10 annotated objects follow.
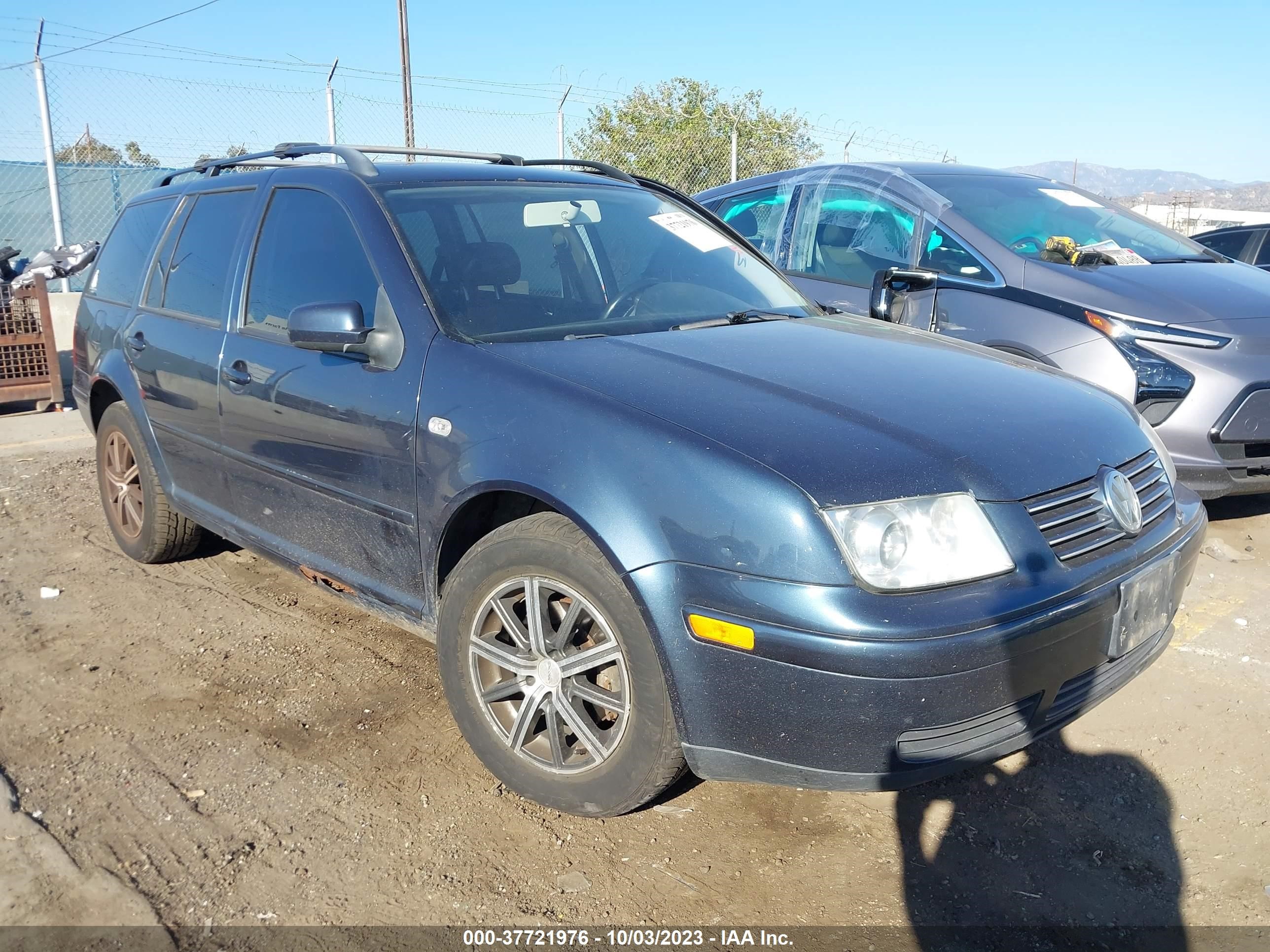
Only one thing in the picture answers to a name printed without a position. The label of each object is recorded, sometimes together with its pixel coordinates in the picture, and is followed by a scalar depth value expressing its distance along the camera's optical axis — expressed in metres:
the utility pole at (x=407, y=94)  11.15
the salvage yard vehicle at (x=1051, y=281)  4.36
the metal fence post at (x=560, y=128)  12.18
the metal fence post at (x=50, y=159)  10.23
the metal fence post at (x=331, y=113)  10.62
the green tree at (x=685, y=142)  14.51
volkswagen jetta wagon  2.15
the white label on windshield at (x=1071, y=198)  5.65
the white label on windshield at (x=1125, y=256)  5.09
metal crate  8.13
